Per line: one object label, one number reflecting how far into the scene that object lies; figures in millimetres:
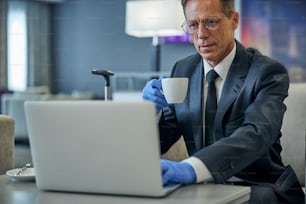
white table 1333
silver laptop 1284
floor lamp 4750
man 1688
